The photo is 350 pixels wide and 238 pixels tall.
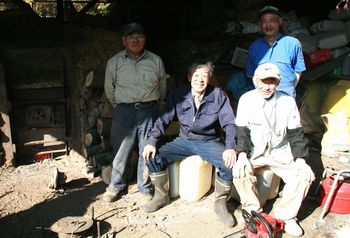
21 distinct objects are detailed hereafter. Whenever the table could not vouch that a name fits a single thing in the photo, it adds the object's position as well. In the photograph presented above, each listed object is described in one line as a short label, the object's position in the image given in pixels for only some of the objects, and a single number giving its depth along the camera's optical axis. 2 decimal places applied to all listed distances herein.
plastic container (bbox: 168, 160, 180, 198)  4.85
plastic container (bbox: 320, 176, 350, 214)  4.58
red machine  3.83
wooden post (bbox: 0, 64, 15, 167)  5.78
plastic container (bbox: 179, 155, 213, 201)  4.77
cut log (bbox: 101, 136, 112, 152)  5.77
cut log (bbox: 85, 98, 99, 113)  5.86
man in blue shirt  4.76
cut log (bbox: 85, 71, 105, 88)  5.70
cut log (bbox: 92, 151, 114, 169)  5.61
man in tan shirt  4.66
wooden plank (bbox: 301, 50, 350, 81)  6.42
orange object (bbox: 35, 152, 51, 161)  6.32
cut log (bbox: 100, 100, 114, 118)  5.61
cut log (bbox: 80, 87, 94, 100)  5.94
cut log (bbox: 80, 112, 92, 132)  6.12
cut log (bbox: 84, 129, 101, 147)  5.85
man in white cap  4.21
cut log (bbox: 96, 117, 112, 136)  5.58
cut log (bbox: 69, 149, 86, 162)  6.37
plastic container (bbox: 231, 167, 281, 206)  4.59
